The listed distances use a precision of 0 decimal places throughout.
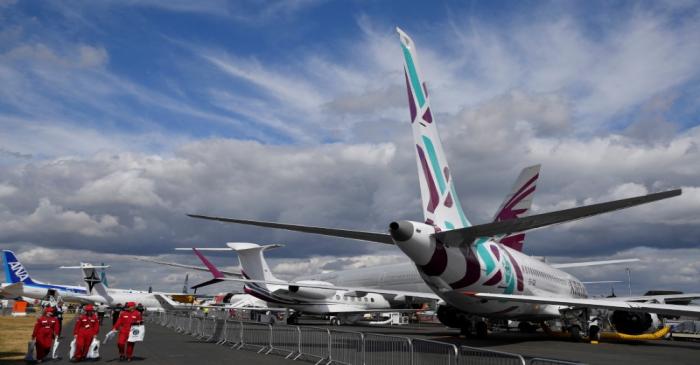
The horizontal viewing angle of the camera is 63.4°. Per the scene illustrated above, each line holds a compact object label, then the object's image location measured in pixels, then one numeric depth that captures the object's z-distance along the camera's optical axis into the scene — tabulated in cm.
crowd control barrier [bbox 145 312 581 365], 1051
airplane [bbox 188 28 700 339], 1395
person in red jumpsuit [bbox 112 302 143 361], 1512
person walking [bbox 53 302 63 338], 1517
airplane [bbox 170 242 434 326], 4197
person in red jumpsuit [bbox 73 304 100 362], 1502
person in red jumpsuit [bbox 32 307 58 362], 1448
